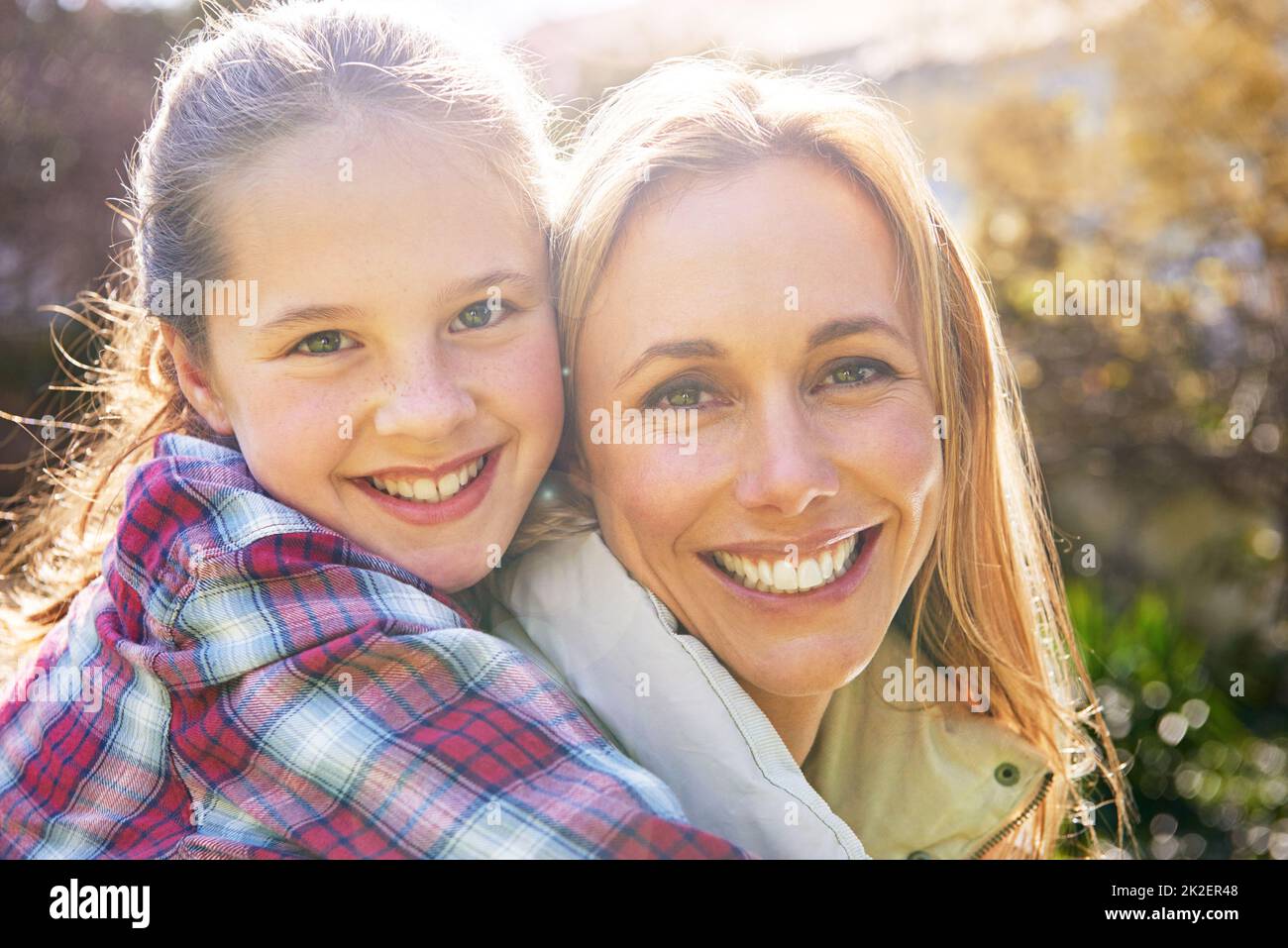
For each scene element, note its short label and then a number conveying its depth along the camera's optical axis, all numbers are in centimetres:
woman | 76
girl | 70
